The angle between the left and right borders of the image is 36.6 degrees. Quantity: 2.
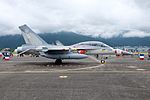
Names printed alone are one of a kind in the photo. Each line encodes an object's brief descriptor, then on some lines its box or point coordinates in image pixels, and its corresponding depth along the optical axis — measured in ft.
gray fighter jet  87.99
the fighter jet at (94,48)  95.79
